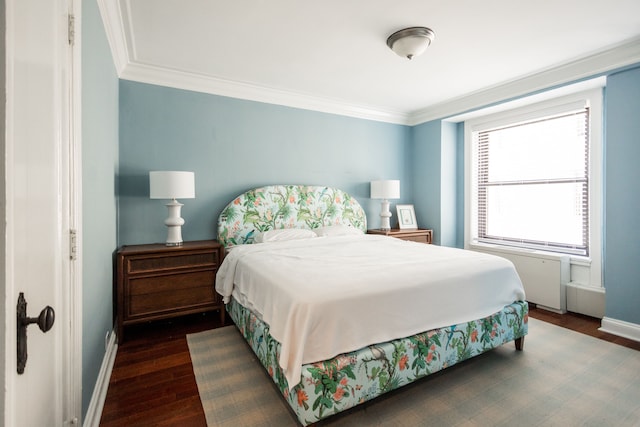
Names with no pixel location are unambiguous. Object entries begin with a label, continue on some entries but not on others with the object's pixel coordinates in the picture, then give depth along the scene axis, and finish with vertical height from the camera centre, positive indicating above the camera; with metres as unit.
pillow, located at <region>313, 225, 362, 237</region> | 3.56 -0.25
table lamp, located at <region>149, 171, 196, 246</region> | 2.77 +0.17
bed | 1.50 -0.60
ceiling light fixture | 2.37 +1.32
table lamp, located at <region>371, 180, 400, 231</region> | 4.13 +0.22
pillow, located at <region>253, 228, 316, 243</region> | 3.19 -0.27
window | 3.20 +0.38
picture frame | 4.55 -0.12
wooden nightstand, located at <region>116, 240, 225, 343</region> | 2.52 -0.62
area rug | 1.65 -1.10
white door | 0.62 +0.00
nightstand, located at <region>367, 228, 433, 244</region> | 4.05 -0.33
